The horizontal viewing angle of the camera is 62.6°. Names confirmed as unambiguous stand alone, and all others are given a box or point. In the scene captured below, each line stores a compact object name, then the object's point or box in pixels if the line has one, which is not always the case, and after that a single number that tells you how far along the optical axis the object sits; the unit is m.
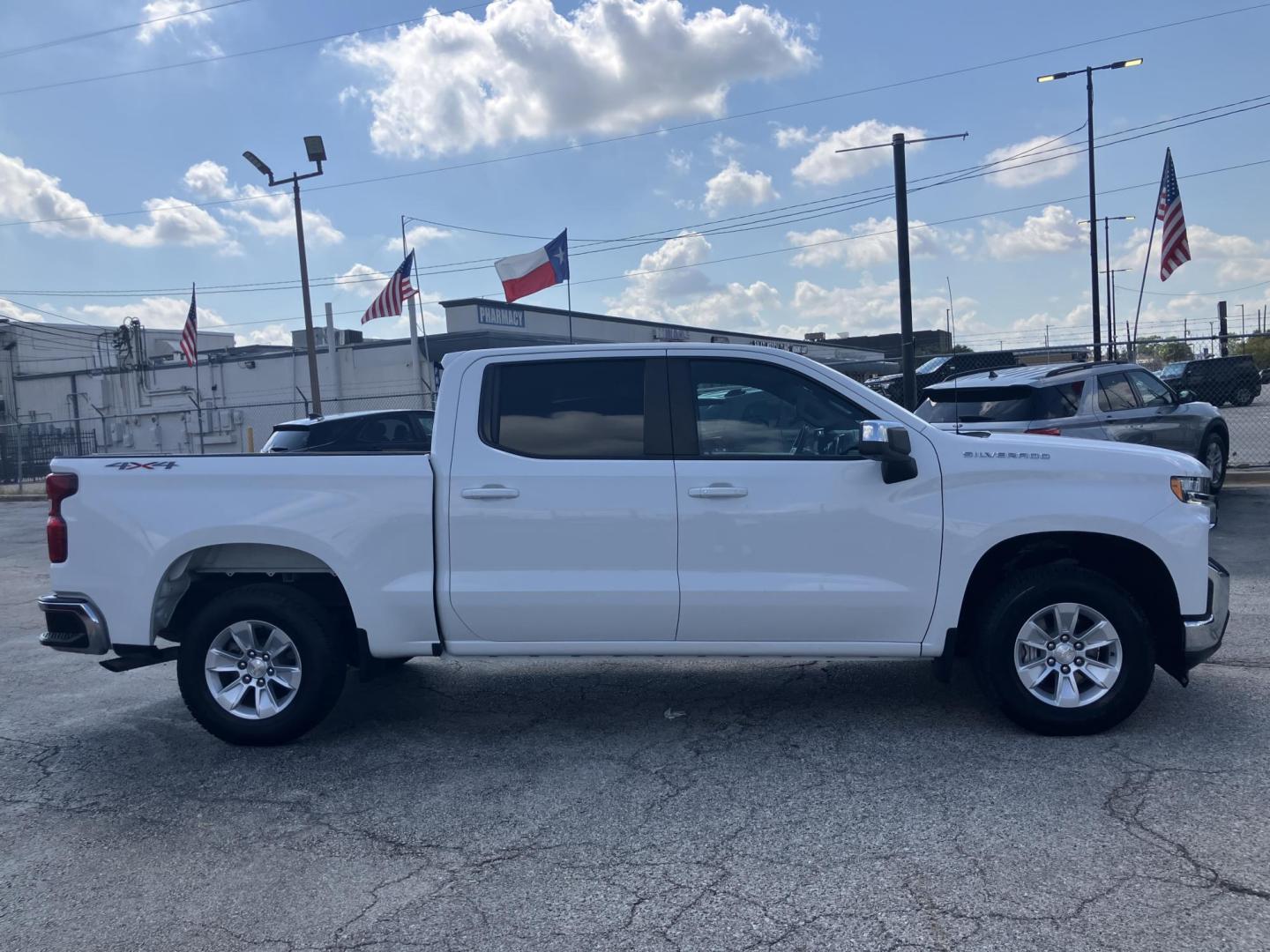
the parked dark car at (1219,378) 31.47
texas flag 22.81
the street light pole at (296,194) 22.92
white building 35.19
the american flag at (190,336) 31.28
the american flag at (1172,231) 19.00
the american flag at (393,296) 26.05
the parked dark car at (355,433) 10.66
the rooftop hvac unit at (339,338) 38.88
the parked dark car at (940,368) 23.50
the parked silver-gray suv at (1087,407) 10.16
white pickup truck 4.99
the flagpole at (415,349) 31.70
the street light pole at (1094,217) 21.16
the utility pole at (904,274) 15.77
